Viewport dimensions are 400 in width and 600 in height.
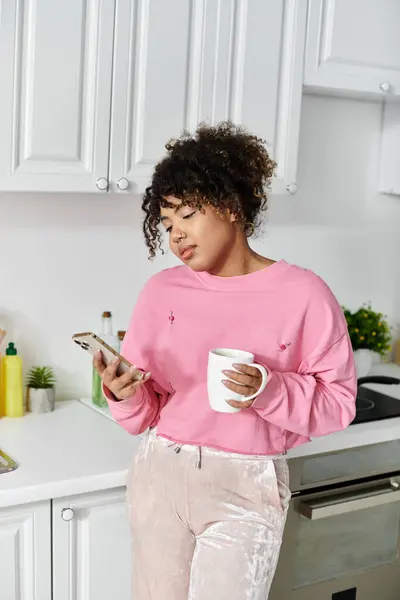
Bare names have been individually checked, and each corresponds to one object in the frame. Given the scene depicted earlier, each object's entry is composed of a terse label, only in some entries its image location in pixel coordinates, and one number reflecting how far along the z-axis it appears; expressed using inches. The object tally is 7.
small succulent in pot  88.6
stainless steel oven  84.9
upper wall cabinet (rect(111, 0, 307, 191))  78.1
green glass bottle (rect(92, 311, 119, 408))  92.7
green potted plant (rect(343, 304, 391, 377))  104.4
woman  58.9
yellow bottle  86.8
